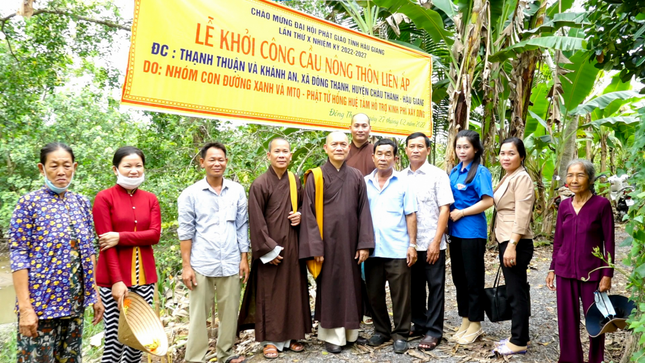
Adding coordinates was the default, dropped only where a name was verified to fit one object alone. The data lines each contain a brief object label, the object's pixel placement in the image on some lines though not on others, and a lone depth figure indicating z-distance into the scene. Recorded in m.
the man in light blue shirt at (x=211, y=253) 3.05
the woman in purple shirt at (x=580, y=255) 2.72
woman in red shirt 2.63
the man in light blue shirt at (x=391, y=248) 3.28
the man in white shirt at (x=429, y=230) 3.30
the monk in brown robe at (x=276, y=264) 3.20
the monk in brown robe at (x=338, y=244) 3.24
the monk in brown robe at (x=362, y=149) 3.79
